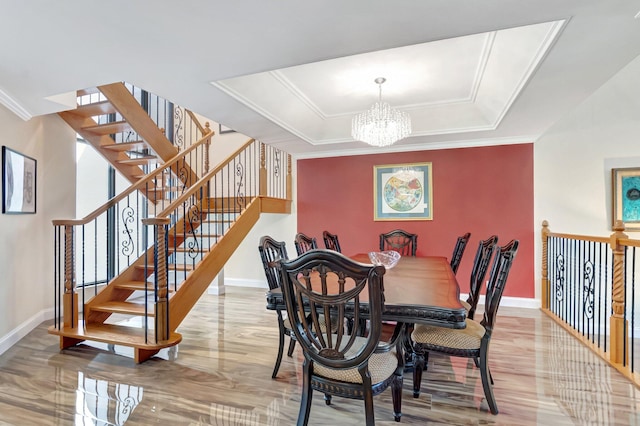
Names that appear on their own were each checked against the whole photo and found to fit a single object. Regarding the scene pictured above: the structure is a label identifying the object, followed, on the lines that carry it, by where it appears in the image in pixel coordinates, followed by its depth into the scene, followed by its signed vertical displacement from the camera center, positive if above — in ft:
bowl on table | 9.66 -1.37
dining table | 5.50 -1.61
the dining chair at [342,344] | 4.83 -2.13
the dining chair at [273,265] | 7.88 -1.22
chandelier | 11.10 +3.03
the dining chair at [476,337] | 6.48 -2.56
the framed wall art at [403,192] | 16.28 +1.09
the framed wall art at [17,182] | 10.02 +1.00
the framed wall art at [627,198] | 13.52 +0.65
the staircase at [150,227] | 9.50 -0.58
